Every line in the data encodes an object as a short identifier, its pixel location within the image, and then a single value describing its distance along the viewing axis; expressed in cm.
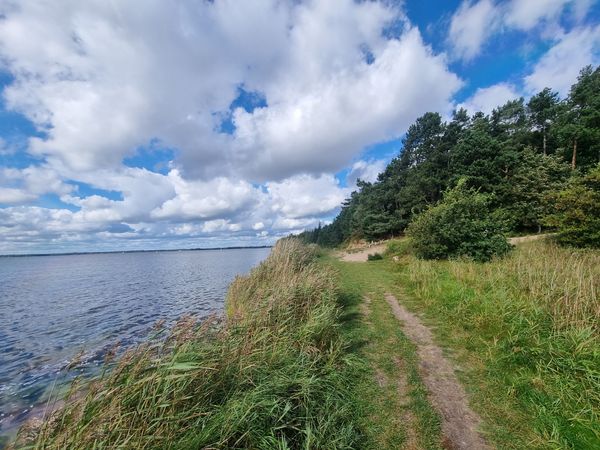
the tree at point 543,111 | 3656
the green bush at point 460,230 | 1598
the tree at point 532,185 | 2747
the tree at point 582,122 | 2855
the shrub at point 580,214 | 1452
